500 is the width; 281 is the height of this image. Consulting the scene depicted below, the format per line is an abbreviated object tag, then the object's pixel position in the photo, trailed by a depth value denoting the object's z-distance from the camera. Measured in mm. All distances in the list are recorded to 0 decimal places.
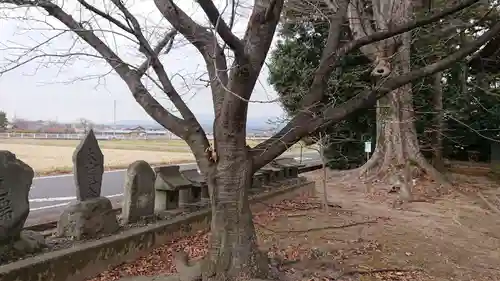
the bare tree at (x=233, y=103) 4168
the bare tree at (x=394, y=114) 12344
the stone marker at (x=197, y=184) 7552
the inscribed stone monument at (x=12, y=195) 4344
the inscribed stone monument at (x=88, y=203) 5184
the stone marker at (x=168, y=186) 6891
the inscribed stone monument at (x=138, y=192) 6102
